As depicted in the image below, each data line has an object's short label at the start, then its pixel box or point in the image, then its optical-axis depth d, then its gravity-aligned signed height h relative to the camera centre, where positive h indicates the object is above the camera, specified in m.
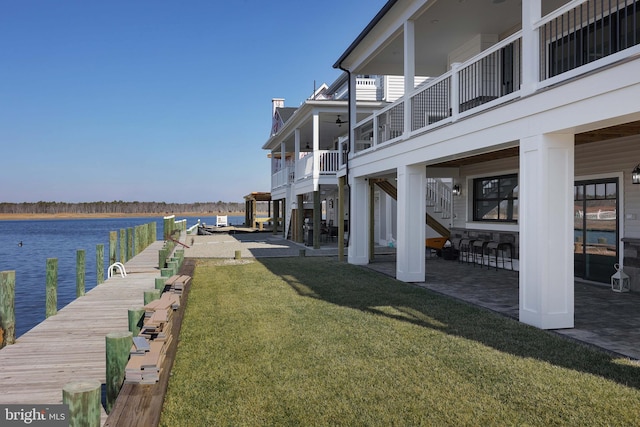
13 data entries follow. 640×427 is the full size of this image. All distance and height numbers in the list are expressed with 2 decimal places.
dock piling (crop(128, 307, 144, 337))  6.12 -1.26
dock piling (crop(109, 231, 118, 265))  16.67 -0.99
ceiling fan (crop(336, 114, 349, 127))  19.66 +4.04
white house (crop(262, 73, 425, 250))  19.20 +3.66
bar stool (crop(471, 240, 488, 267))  13.63 -0.85
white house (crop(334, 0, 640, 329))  6.50 +1.37
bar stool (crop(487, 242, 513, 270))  12.82 -0.80
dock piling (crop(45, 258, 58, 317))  9.35 -1.38
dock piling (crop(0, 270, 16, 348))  7.59 -1.47
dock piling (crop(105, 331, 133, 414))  4.69 -1.39
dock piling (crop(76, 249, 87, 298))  11.59 -1.29
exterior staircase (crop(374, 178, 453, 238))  16.27 +0.78
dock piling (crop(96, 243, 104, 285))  13.35 -1.36
